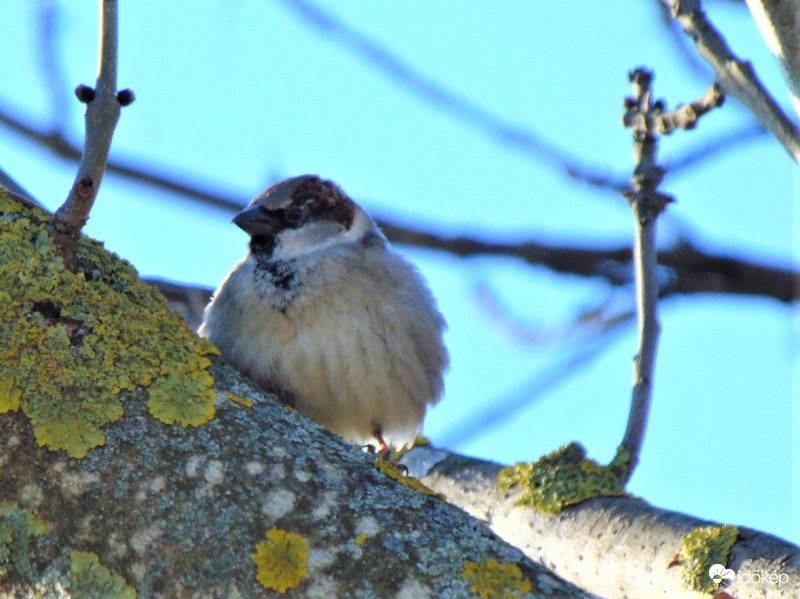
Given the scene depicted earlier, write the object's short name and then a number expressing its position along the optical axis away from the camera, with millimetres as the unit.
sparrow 5930
